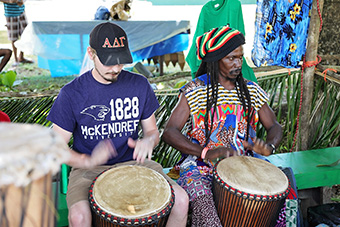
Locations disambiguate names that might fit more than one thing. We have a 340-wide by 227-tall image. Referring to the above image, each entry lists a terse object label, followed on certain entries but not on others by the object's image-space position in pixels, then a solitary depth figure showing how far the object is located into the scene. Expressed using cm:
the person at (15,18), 729
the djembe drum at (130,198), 173
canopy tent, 605
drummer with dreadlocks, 248
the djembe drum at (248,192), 200
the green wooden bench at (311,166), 288
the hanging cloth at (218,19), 313
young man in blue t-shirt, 212
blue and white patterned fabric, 330
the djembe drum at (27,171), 72
